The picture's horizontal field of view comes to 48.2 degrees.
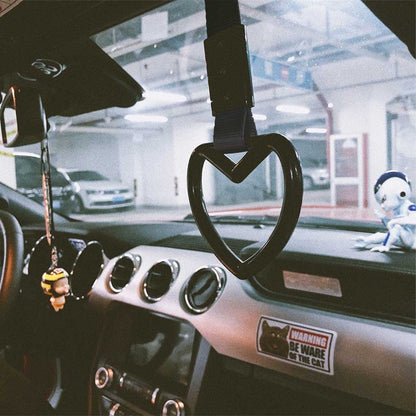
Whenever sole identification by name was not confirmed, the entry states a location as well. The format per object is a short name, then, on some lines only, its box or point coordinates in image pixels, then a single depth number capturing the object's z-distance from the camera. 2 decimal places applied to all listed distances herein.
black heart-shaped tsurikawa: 0.51
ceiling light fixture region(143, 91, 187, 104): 10.98
